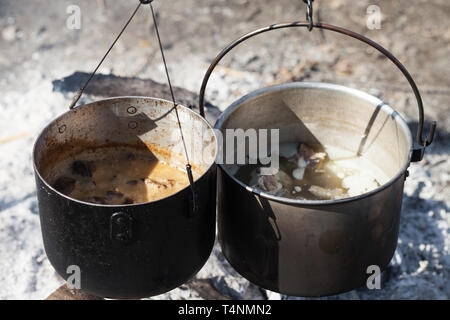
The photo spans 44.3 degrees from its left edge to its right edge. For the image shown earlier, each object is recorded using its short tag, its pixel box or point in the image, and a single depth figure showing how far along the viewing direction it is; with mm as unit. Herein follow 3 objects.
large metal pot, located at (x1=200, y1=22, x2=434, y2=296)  2158
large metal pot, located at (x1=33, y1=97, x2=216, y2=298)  2008
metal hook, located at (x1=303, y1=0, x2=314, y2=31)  2152
